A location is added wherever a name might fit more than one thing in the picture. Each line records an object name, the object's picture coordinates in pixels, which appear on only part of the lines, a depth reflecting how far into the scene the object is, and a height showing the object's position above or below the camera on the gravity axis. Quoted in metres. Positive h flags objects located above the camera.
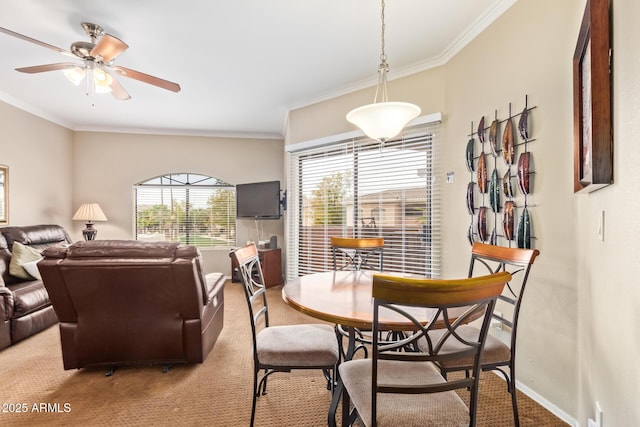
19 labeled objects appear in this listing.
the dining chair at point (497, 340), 1.59 -0.70
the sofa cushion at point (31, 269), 3.45 -0.60
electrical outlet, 1.34 -0.88
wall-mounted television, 5.11 +0.23
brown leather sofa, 2.77 -0.78
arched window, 5.66 +0.07
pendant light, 1.84 +0.59
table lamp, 4.91 -0.03
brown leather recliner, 2.10 -0.60
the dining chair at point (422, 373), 1.02 -0.60
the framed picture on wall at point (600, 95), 1.16 +0.45
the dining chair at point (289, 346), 1.65 -0.71
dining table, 1.33 -0.45
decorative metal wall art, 2.05 +0.23
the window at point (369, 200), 3.14 +0.16
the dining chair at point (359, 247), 2.67 -0.28
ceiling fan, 2.31 +1.20
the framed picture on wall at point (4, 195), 3.95 +0.24
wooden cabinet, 4.79 -0.80
